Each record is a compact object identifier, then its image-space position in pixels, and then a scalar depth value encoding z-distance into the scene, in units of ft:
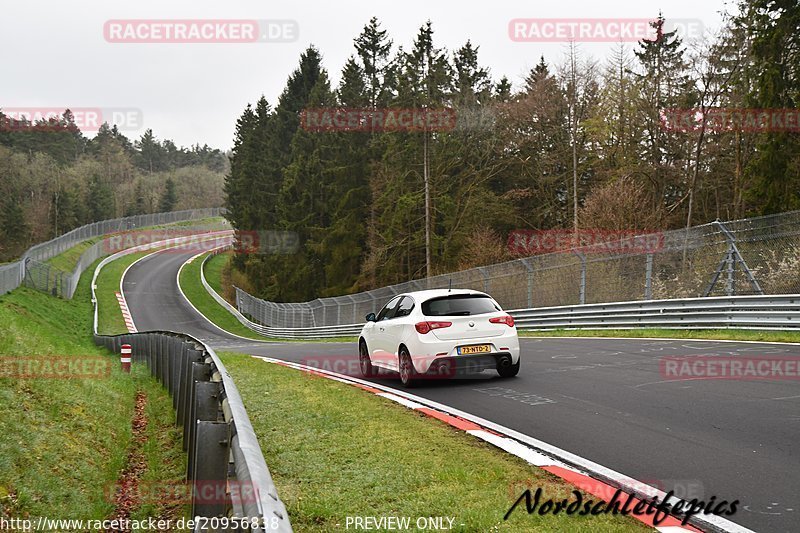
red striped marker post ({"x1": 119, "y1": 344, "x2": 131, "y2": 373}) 60.72
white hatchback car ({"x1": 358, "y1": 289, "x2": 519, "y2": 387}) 37.01
